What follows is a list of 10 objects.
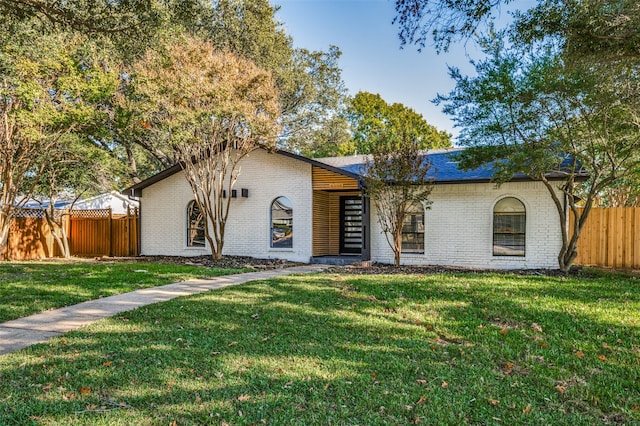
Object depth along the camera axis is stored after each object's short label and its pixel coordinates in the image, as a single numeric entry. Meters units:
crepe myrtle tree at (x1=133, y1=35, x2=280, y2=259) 11.27
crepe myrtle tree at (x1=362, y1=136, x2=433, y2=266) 11.12
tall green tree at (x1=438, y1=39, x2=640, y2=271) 8.91
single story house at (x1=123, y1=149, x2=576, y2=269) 12.00
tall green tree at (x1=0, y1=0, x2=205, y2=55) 6.94
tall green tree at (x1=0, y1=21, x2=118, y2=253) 11.52
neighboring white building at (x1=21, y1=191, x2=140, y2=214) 22.64
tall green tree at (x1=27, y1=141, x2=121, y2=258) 13.69
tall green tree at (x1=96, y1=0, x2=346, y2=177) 18.64
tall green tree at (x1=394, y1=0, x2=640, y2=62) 5.41
